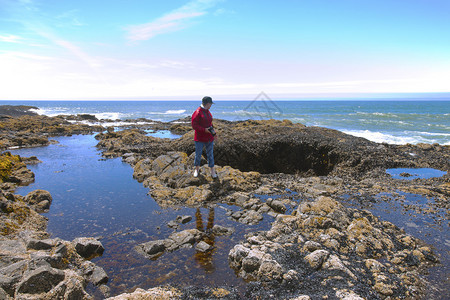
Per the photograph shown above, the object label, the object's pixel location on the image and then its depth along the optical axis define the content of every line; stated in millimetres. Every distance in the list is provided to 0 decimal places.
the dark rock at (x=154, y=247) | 5102
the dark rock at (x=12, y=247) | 4336
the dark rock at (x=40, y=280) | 3441
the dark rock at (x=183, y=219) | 6488
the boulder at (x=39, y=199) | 7149
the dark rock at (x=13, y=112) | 49394
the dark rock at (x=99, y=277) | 4226
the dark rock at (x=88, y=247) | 4984
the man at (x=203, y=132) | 8086
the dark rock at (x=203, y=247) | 5207
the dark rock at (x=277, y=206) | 7016
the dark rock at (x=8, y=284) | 3406
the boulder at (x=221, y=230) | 5898
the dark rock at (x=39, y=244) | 4668
